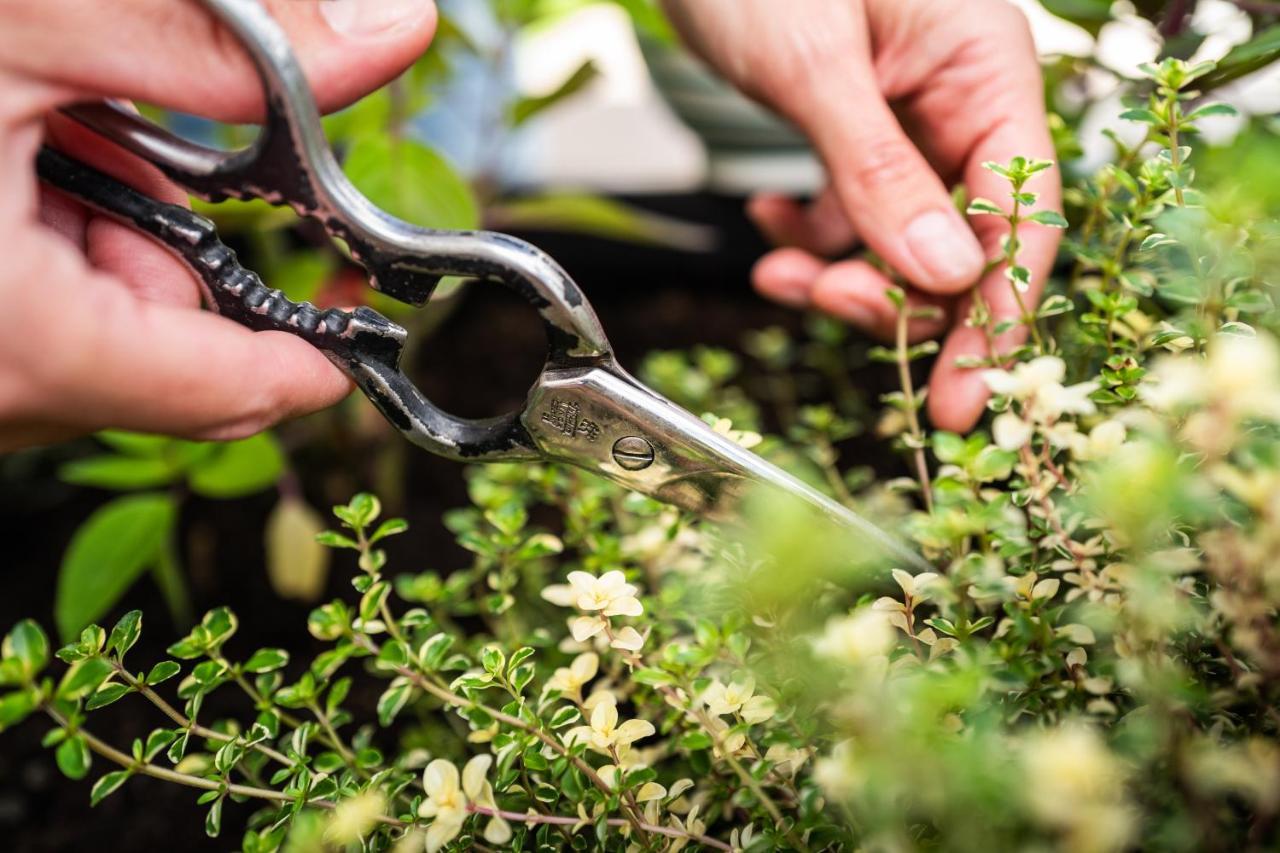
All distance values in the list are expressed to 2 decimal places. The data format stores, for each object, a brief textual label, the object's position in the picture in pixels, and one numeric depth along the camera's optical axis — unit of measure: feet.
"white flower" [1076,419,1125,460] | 0.75
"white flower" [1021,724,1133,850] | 0.55
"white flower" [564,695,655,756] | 0.77
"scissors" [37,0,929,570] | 0.82
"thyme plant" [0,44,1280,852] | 0.61
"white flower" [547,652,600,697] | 0.80
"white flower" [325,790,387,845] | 0.70
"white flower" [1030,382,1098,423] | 0.73
